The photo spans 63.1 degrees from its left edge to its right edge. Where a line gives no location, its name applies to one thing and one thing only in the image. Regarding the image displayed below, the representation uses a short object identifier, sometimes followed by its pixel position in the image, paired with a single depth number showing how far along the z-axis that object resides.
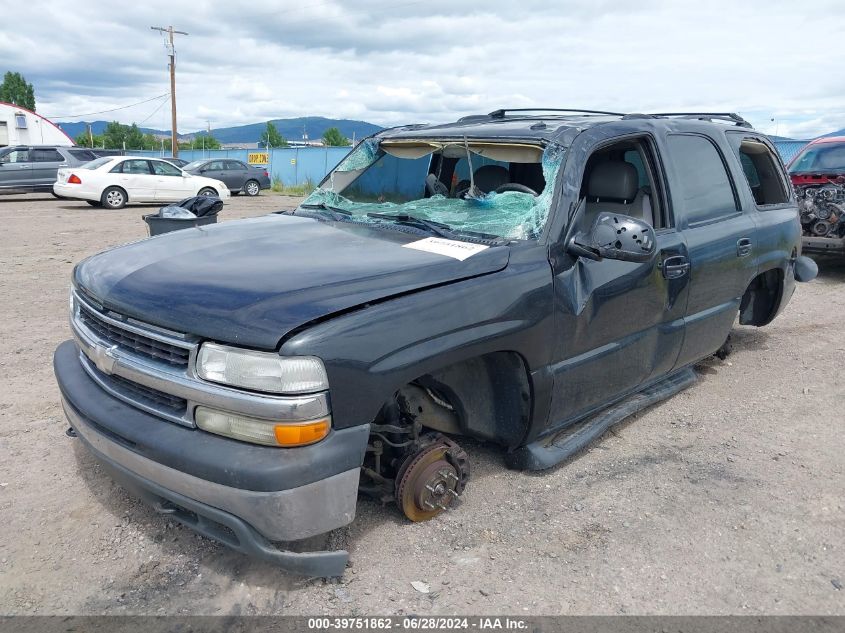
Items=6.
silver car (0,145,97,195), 18.45
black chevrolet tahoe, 2.30
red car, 8.75
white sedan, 16.83
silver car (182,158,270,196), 22.81
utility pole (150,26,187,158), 35.50
